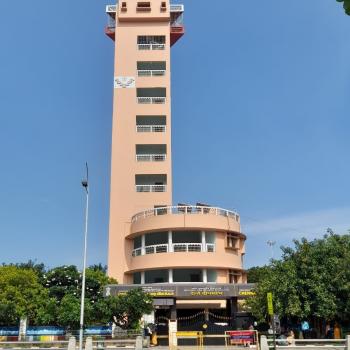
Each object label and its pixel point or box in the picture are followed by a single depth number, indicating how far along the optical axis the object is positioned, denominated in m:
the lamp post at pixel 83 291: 24.61
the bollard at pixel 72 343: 27.01
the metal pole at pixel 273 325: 21.39
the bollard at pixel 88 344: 26.30
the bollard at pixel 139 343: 27.58
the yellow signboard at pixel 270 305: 20.62
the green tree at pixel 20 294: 36.67
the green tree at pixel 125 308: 31.62
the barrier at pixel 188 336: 30.61
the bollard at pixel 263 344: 24.92
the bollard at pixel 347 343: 25.11
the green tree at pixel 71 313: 30.84
